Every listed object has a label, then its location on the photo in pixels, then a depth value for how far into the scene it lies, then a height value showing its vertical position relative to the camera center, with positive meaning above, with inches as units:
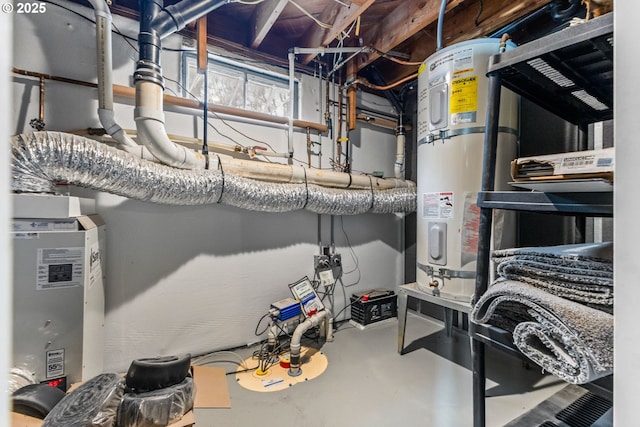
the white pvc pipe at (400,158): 111.8 +23.0
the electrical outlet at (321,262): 100.7 -17.7
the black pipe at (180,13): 60.1 +43.9
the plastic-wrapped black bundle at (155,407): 49.2 -36.2
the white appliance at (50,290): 48.1 -14.4
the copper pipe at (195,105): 63.8 +31.0
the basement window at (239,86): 82.3 +41.4
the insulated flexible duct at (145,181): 49.7 +7.1
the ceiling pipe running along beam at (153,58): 60.3 +34.4
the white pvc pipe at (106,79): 61.2 +30.4
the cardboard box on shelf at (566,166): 23.2 +4.7
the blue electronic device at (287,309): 80.8 -28.6
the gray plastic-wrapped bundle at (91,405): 41.8 -31.9
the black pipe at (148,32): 60.2 +39.8
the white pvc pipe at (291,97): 90.2 +39.2
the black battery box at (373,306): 102.6 -35.2
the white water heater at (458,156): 66.2 +15.2
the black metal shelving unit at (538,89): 25.9 +16.4
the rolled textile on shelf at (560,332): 21.1 -9.6
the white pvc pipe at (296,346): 73.9 -35.8
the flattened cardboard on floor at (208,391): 54.5 -42.1
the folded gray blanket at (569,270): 24.8 -5.4
